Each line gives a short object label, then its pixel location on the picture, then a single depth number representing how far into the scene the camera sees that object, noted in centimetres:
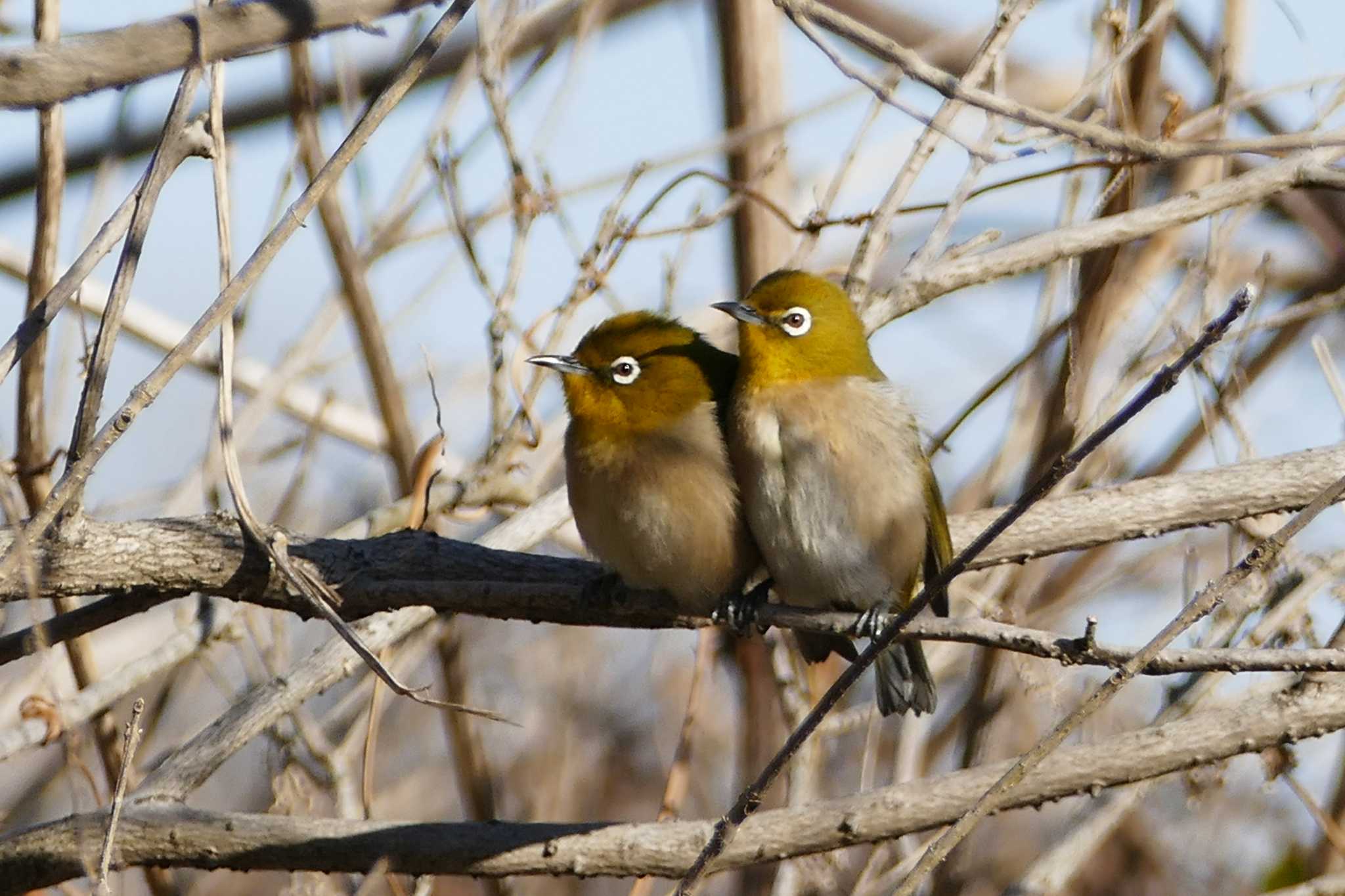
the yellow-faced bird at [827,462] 777
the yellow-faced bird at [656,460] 777
